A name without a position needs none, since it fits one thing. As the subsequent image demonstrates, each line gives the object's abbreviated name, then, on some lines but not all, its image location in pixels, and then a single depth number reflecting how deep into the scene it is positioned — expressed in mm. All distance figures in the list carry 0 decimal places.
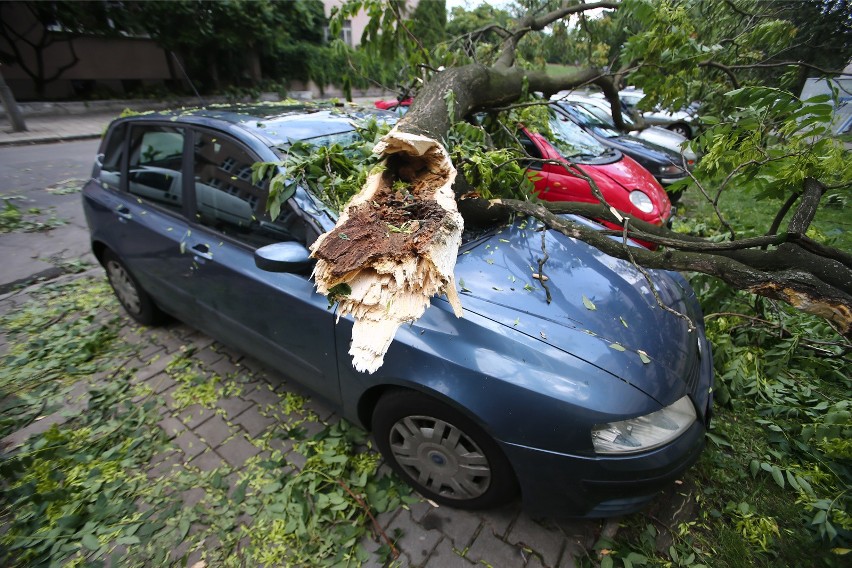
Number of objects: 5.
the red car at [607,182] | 4289
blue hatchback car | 1645
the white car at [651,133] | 7215
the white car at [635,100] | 9016
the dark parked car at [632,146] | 5887
